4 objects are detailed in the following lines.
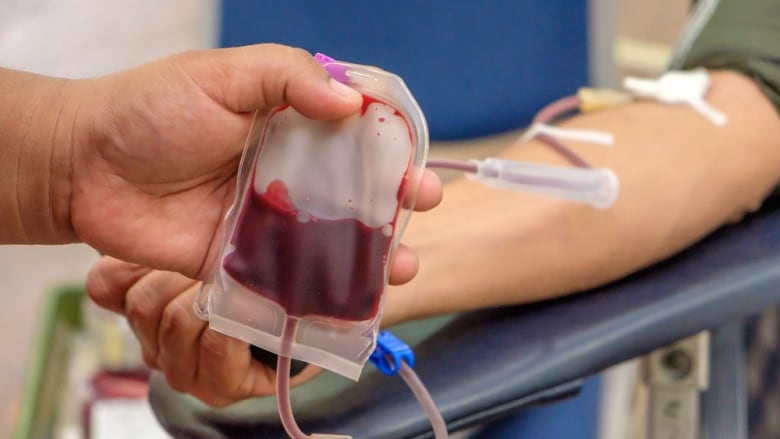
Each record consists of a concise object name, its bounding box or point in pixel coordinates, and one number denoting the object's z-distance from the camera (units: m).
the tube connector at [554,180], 0.74
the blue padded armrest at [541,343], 0.71
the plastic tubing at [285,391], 0.68
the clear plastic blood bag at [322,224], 0.66
